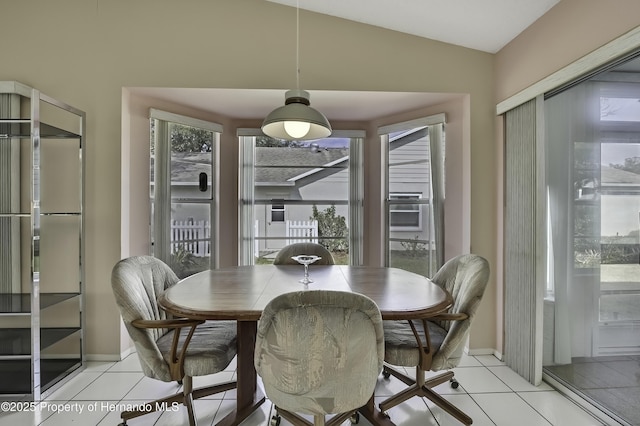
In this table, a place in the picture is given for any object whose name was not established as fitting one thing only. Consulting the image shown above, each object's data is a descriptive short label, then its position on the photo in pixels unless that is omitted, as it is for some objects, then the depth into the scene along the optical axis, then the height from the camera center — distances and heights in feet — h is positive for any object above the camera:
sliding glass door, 6.41 -0.60
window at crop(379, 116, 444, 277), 10.75 +0.71
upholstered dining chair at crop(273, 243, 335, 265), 9.62 -1.23
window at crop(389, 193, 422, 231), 11.46 +0.01
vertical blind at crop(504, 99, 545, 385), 7.99 -0.78
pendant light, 6.15 +1.86
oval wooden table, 5.16 -1.54
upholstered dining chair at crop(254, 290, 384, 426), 4.26 -1.89
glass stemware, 7.09 -1.08
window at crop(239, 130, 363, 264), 12.41 +0.70
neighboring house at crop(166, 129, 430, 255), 12.43 +1.10
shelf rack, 8.28 -0.71
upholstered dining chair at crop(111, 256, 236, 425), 5.49 -2.49
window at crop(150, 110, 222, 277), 10.41 +0.73
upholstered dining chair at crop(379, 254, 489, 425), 5.93 -2.50
